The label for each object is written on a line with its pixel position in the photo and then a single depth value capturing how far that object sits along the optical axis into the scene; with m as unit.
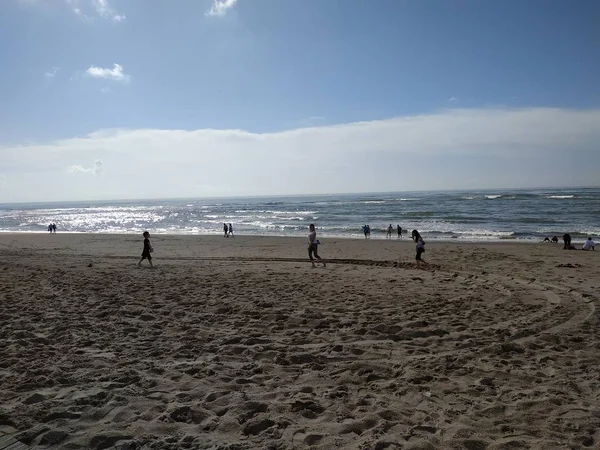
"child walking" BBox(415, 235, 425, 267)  14.88
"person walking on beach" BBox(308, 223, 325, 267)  14.93
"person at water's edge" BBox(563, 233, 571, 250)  19.86
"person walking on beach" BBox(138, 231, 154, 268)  14.41
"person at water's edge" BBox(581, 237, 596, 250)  19.25
